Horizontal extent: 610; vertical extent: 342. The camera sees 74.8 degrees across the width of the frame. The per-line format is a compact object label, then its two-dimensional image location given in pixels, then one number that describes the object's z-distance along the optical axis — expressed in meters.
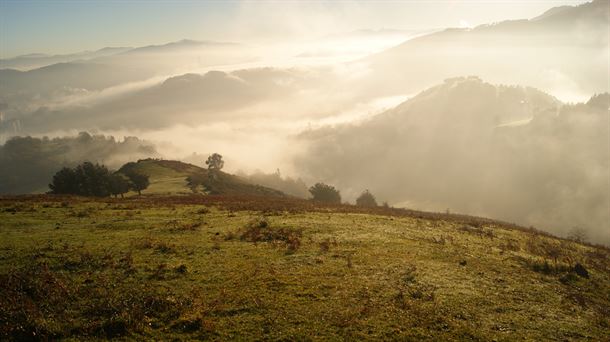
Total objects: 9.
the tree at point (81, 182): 87.31
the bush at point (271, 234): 29.17
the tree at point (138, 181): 94.19
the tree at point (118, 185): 92.44
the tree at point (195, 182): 98.81
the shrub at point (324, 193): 130.50
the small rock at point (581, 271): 27.03
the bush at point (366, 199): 133.75
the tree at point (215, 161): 184.44
